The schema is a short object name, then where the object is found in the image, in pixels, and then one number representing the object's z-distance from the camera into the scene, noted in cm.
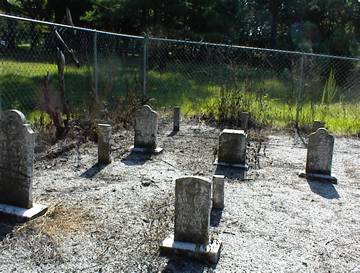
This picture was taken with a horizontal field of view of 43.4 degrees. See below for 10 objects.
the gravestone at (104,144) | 702
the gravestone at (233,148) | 732
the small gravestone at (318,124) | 945
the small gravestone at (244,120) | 989
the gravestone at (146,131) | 787
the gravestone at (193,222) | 409
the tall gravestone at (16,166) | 469
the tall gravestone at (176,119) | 1003
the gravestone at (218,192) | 531
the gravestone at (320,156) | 693
